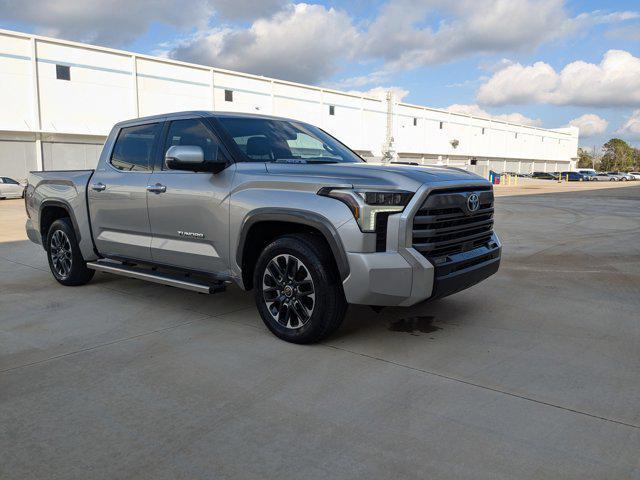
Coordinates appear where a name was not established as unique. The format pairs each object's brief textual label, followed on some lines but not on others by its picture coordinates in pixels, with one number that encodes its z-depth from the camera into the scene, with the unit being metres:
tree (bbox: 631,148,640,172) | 120.88
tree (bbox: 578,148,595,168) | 127.62
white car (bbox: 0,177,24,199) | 25.72
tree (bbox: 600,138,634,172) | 117.81
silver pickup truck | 3.90
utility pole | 51.47
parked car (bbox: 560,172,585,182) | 68.25
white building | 31.53
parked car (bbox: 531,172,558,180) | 70.91
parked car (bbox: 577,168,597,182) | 68.88
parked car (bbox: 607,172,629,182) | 73.18
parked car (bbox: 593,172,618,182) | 70.31
